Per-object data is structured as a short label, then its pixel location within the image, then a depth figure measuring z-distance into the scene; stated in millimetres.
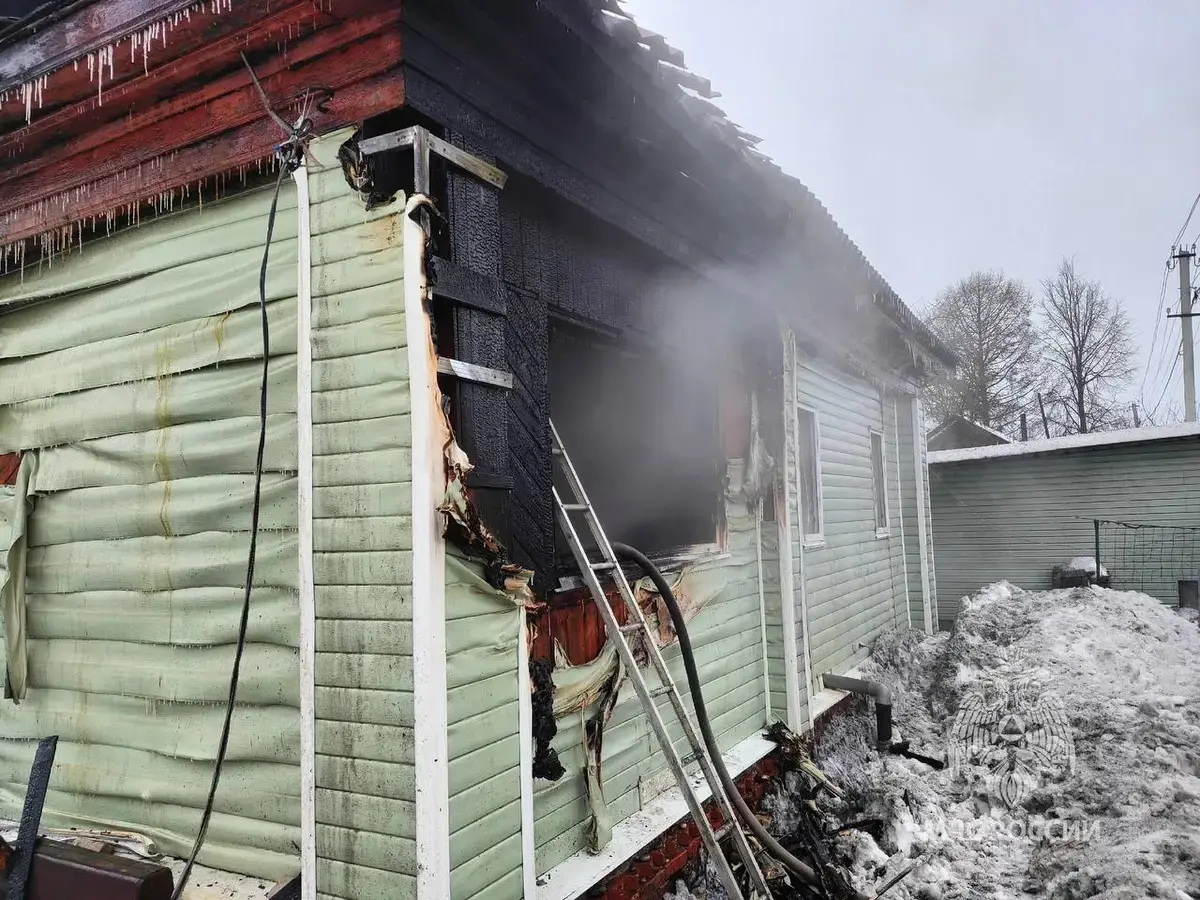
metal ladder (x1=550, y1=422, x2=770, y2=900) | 3303
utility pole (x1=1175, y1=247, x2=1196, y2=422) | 24062
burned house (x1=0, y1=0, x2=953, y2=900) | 2736
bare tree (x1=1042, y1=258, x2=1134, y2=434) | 35156
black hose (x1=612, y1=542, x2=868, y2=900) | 3926
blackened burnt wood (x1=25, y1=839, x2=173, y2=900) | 2658
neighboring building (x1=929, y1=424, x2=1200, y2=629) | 14297
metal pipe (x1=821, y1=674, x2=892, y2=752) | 7117
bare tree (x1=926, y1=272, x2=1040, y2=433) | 34625
